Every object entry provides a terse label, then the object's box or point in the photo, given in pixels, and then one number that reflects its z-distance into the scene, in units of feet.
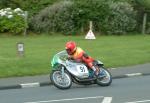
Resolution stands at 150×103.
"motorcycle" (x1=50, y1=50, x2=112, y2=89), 55.57
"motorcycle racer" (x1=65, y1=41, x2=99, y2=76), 56.61
